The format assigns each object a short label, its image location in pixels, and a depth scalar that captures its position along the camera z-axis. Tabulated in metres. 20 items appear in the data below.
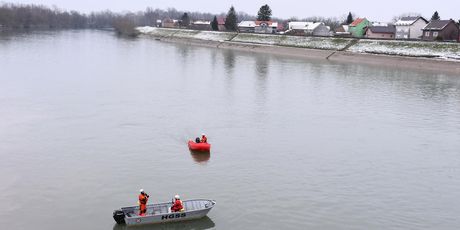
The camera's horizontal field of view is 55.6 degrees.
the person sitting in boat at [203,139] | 28.51
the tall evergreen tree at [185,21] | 192.79
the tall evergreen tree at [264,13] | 153.75
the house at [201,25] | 178.70
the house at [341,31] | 140.74
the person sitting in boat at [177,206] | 19.12
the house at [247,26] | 150.75
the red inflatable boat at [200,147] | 27.92
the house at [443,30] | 95.38
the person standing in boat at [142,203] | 18.80
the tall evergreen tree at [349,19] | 160.31
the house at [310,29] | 135.12
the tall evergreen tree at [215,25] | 156.99
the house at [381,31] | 115.62
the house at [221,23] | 179.11
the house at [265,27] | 149.12
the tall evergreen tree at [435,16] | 131.75
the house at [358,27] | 136.25
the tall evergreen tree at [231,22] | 148.62
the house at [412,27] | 109.12
